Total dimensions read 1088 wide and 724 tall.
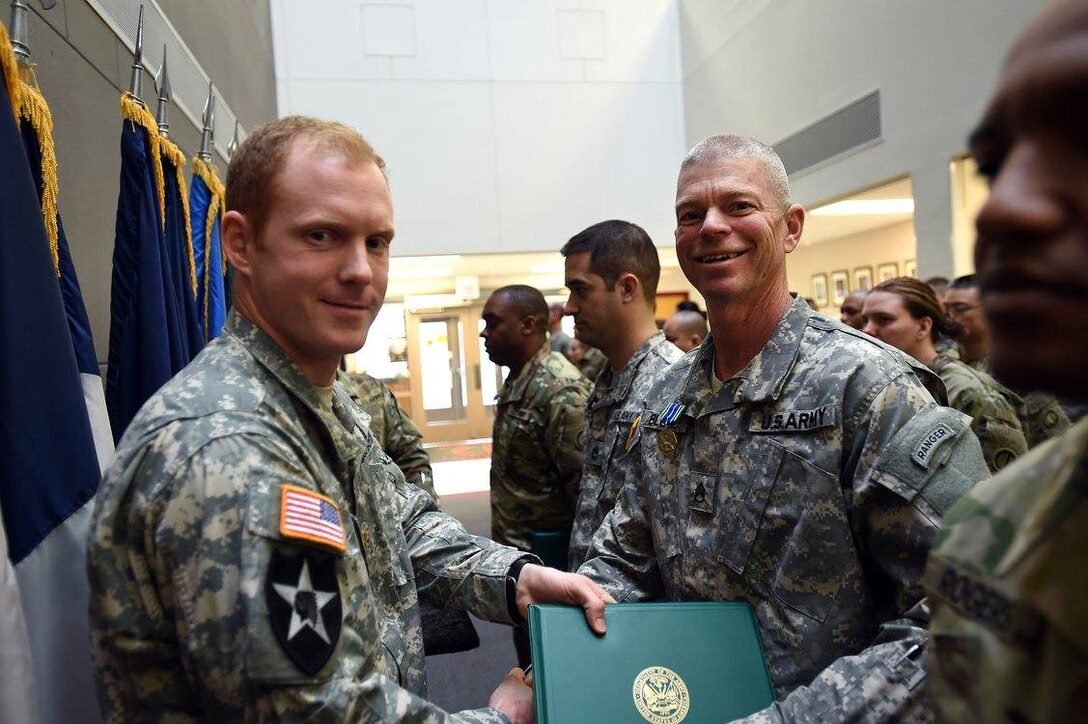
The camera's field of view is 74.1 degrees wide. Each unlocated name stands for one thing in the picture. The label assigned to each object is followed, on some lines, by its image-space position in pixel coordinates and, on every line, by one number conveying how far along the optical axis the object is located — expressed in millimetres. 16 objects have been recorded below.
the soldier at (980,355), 3616
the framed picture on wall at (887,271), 7832
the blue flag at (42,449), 1366
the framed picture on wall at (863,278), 8164
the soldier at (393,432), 3496
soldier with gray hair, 1175
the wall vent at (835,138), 6002
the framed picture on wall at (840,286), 8555
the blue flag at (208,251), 2953
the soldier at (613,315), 2656
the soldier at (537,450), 3203
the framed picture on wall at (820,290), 8914
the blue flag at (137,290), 2111
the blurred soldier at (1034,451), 488
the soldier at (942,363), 2910
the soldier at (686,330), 5158
